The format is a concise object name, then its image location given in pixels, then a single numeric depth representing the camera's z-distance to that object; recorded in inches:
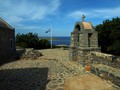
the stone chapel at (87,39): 275.7
